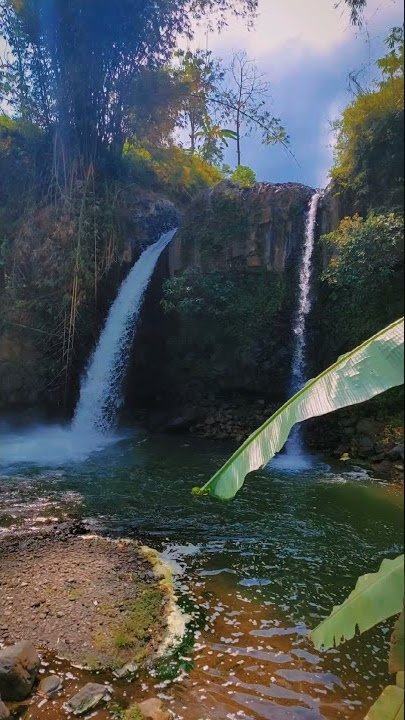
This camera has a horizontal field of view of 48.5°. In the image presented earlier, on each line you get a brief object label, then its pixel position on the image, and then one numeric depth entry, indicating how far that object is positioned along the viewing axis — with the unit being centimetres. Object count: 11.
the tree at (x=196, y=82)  1275
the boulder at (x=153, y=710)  245
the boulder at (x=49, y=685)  268
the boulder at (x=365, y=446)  757
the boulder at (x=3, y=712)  243
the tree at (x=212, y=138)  1302
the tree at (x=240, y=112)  1029
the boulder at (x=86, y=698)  254
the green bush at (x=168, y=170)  1381
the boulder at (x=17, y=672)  261
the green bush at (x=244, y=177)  1123
